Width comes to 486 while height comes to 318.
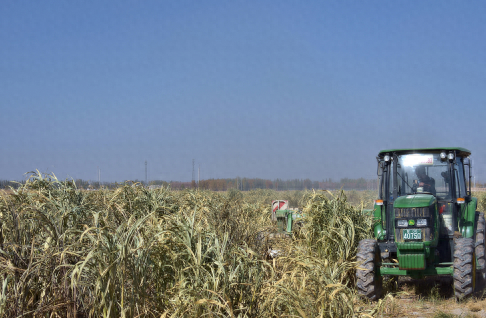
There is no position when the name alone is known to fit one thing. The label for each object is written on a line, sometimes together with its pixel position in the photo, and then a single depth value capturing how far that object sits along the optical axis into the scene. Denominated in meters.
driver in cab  8.19
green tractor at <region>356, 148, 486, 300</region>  7.04
